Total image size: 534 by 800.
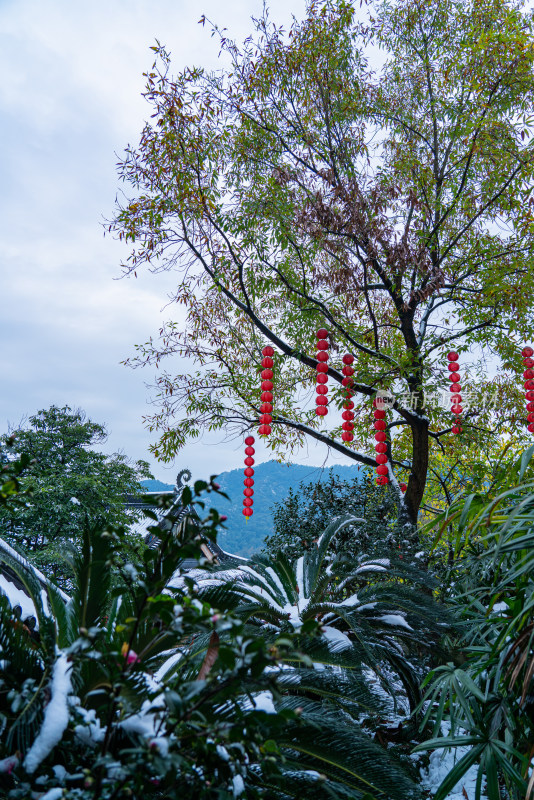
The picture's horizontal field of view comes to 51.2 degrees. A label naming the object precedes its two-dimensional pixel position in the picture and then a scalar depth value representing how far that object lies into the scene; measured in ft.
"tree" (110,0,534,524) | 24.22
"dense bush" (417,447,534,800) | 7.44
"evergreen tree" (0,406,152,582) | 26.32
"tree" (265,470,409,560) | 19.43
